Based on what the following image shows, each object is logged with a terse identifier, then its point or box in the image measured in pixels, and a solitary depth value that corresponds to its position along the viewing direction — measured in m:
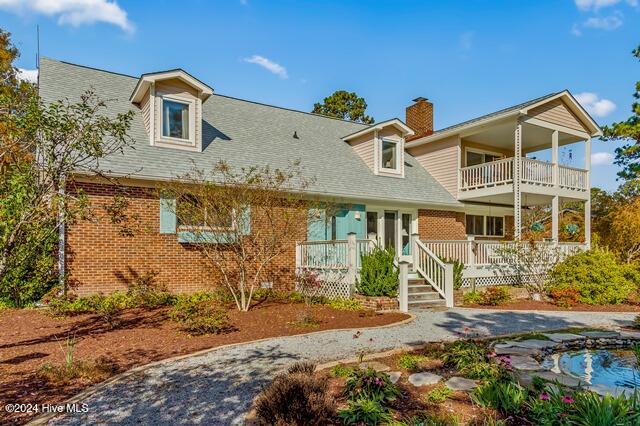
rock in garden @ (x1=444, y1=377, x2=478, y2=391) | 4.45
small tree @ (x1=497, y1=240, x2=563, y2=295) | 13.70
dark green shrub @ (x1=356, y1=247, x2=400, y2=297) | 10.90
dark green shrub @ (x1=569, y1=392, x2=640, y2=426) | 3.18
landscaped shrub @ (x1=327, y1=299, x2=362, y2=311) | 10.76
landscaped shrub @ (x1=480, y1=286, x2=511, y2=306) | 12.18
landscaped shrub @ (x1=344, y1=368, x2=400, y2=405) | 4.07
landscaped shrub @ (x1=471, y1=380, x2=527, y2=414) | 3.77
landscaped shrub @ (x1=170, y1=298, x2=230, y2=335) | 7.51
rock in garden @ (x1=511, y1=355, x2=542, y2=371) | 5.18
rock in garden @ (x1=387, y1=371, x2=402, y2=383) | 4.79
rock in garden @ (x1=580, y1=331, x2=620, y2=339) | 7.13
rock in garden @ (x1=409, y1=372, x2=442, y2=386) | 4.68
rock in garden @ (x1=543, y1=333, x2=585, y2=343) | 6.85
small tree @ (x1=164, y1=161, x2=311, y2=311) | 10.05
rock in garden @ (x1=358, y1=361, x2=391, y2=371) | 5.24
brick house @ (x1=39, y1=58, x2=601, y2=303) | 11.10
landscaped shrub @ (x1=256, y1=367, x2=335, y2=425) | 3.59
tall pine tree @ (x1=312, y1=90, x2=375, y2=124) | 36.28
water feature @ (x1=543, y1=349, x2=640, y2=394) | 4.70
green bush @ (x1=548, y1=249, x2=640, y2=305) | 12.36
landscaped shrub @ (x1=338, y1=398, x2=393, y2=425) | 3.65
